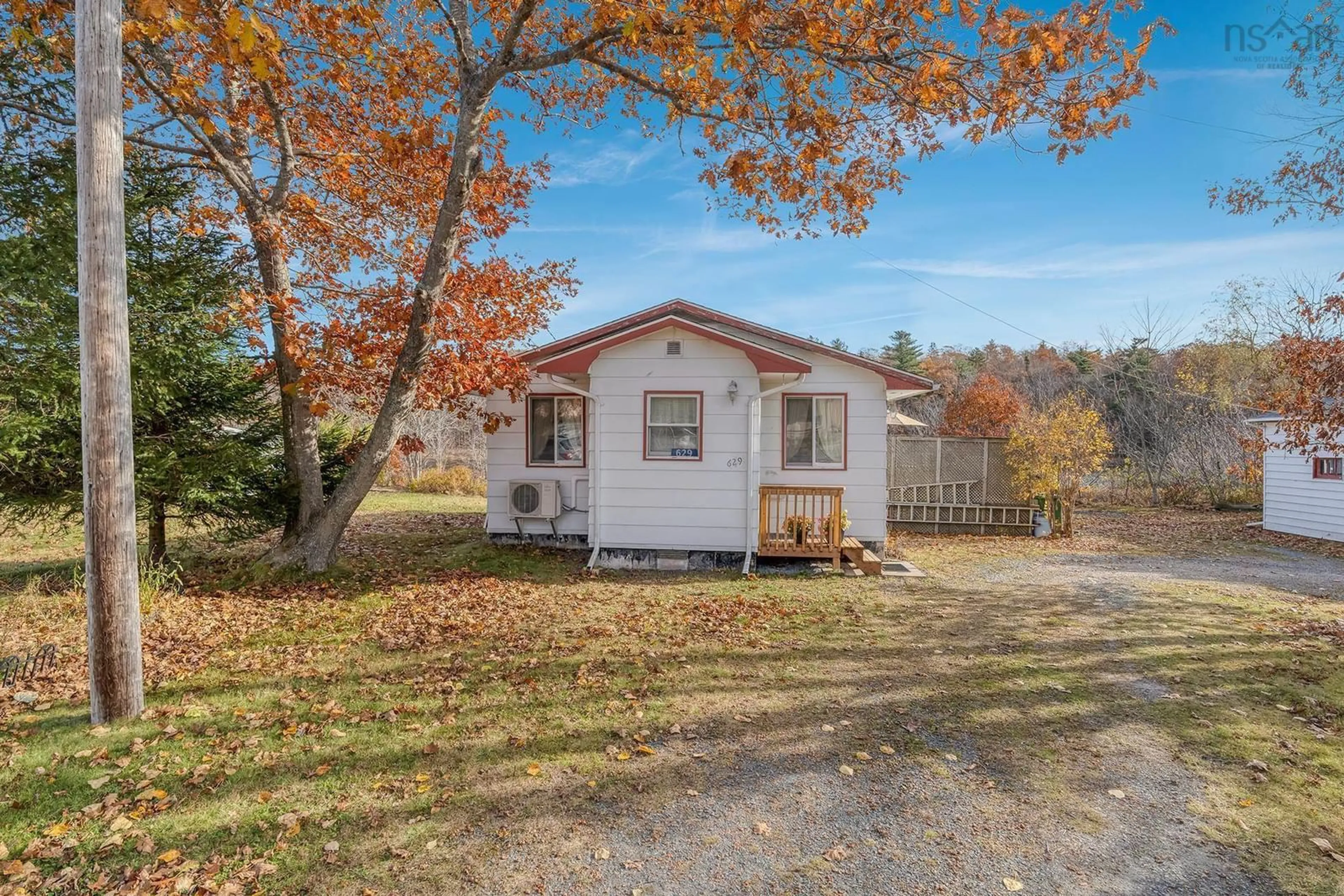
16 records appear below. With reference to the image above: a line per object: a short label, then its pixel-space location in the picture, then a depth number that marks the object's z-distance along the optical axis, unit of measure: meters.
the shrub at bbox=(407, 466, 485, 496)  19.08
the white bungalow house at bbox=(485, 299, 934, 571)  8.62
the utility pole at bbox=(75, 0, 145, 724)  3.56
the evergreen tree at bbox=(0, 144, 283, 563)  6.18
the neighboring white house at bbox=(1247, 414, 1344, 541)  12.16
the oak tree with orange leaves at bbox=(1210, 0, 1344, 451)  6.80
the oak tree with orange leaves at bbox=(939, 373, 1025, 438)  21.41
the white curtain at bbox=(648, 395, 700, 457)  8.79
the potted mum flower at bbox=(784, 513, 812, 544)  8.80
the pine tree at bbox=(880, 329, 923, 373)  36.44
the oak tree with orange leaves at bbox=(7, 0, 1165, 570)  5.70
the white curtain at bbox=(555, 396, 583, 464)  10.11
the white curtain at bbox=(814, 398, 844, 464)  9.92
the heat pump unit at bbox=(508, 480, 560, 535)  9.72
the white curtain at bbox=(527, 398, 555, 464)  10.14
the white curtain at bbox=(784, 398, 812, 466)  10.02
